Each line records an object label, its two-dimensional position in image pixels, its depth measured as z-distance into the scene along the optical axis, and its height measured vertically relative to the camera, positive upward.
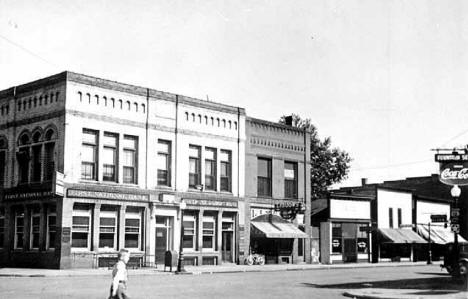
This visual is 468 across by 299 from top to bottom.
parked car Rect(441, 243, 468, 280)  26.02 -1.51
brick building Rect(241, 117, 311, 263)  43.94 +2.68
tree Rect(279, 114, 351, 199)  73.44 +7.24
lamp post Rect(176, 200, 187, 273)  32.22 -1.77
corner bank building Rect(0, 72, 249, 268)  34.44 +2.89
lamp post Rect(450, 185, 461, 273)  24.83 -0.29
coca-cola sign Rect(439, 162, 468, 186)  24.50 +2.15
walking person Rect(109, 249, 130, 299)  11.70 -0.95
